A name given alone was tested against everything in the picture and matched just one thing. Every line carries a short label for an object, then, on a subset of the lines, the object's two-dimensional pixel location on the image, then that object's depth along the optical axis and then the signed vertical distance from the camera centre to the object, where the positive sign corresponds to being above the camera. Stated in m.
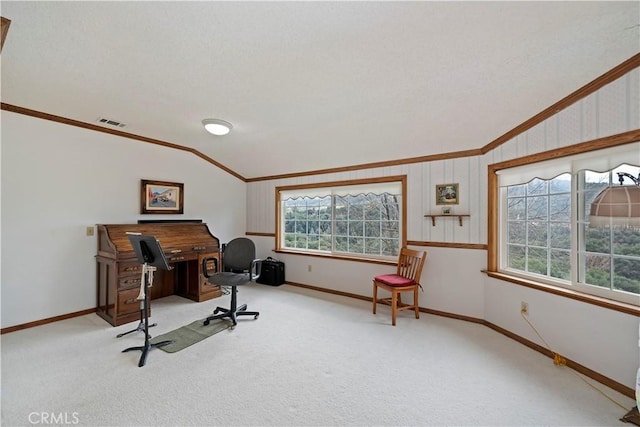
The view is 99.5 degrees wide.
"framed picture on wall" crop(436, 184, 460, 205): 3.44 +0.28
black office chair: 3.14 -0.73
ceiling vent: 3.33 +1.16
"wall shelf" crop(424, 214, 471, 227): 3.36 +0.00
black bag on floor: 4.89 -1.05
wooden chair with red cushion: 3.22 -0.80
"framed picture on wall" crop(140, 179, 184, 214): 4.02 +0.27
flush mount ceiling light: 3.24 +1.07
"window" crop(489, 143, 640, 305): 2.03 -0.11
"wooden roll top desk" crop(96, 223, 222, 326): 3.15 -0.69
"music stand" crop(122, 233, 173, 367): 2.24 -0.39
